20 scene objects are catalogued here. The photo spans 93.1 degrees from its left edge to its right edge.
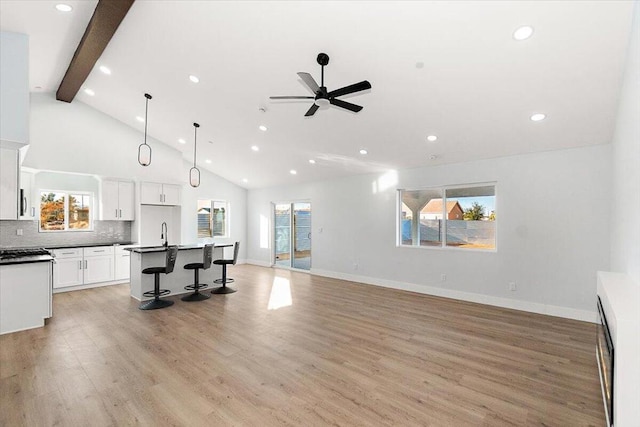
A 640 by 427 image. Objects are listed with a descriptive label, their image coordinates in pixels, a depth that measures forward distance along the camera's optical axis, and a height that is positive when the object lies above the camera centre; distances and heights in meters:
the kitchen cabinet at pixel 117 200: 6.74 +0.36
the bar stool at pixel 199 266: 5.54 -0.92
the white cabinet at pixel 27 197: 5.78 +0.37
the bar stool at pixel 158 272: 4.97 -0.93
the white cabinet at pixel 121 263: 6.70 -1.05
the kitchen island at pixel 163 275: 5.36 -1.03
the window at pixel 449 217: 5.33 +0.00
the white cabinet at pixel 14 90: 3.36 +1.42
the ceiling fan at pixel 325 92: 2.78 +1.20
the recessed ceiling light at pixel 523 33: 2.58 +1.60
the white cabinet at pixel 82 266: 5.96 -1.03
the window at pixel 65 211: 6.32 +0.11
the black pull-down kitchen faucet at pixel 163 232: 7.61 -0.40
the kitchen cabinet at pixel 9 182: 4.21 +0.48
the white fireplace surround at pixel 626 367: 1.57 -0.78
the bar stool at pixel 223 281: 5.93 -1.30
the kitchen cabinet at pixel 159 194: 7.16 +0.56
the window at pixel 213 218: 9.02 -0.05
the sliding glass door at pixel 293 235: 8.67 -0.54
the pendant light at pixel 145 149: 4.99 +1.47
